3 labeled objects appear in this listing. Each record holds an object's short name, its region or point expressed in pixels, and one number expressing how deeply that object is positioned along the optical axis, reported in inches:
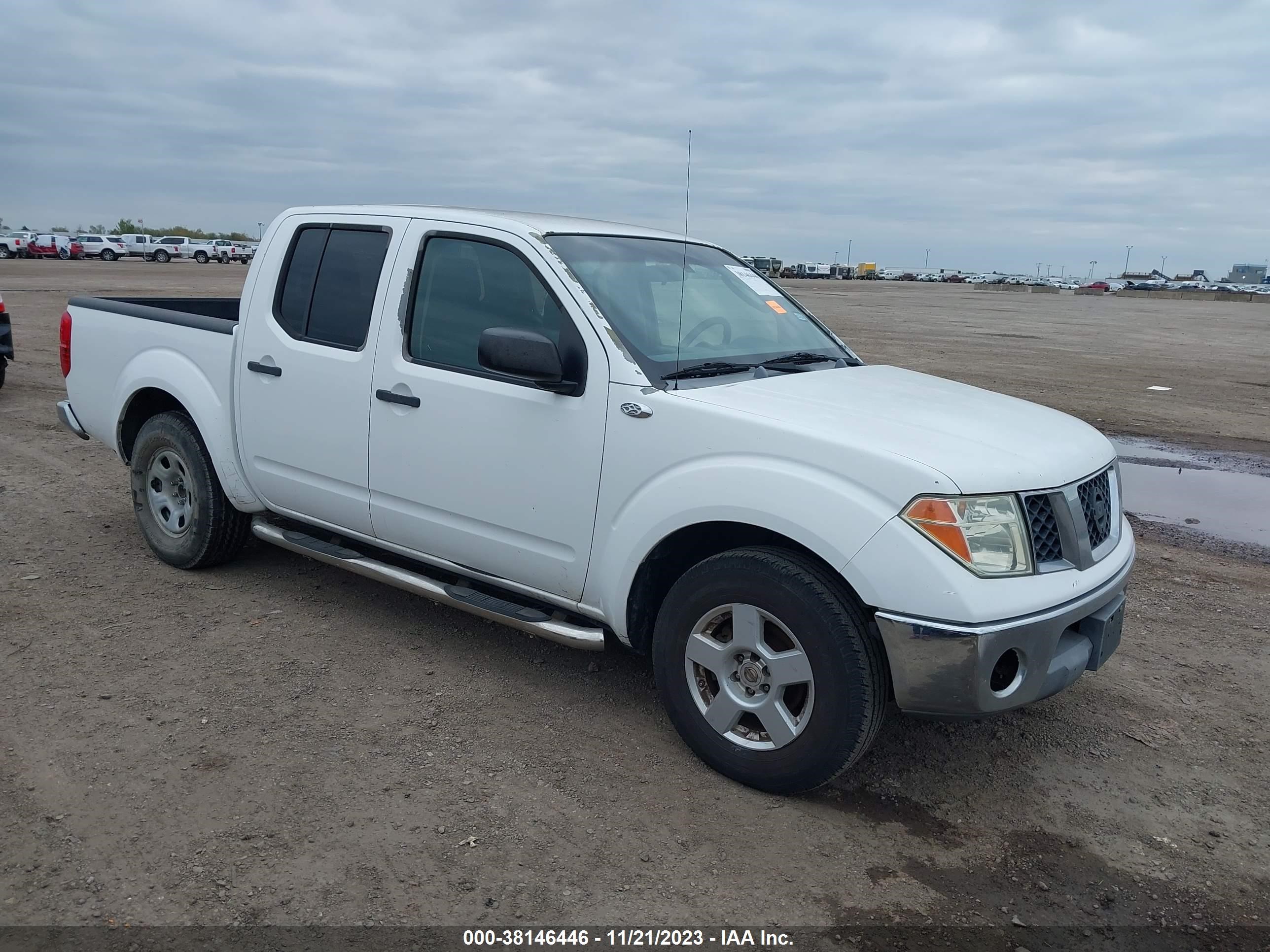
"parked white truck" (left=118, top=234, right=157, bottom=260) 2340.1
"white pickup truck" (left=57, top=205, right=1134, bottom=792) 123.9
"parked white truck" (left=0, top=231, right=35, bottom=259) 2236.7
